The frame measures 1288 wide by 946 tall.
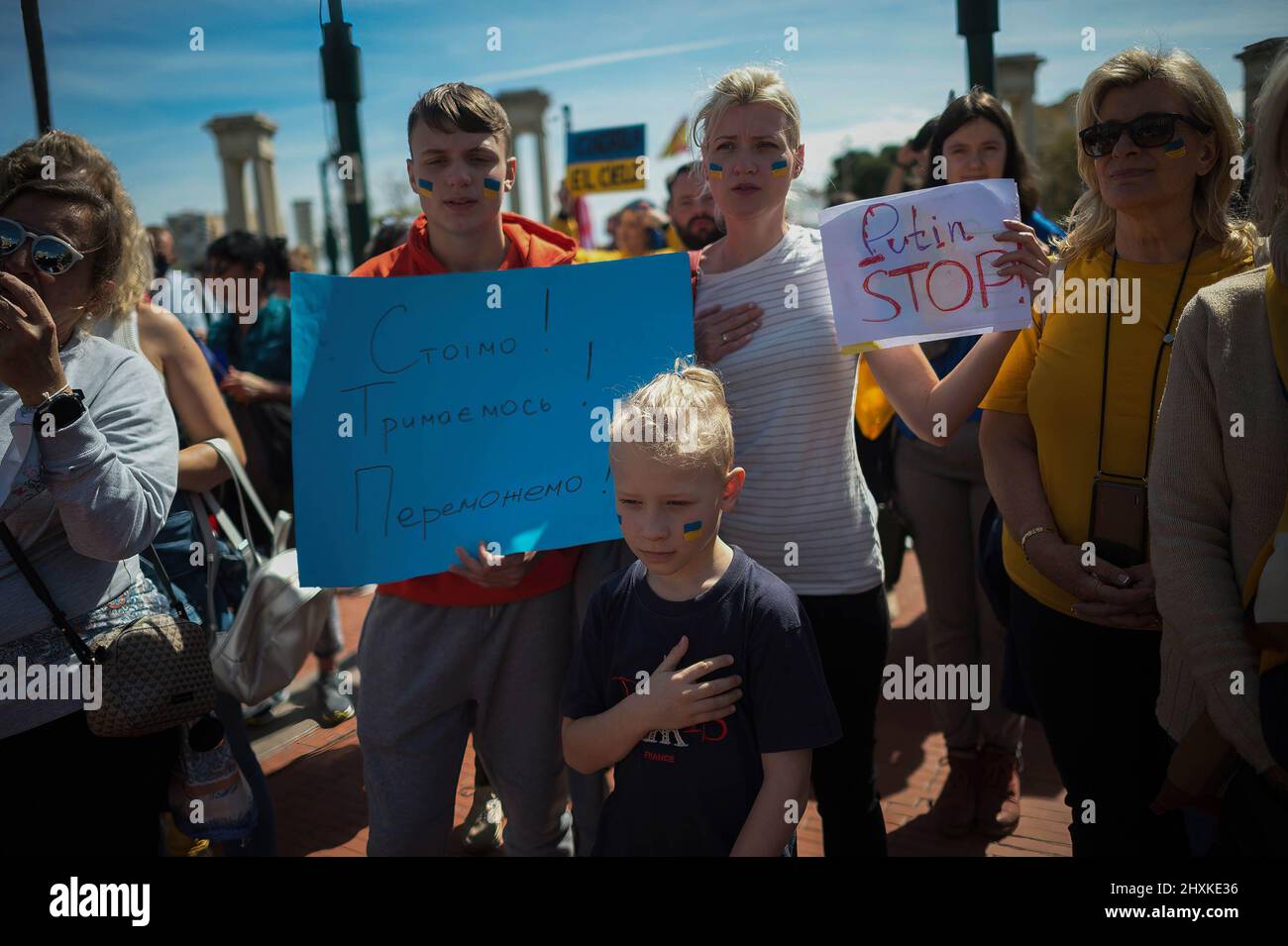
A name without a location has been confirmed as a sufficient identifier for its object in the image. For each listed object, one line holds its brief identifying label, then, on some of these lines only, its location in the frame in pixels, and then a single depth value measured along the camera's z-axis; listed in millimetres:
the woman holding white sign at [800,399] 2105
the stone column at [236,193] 21828
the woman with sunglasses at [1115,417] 1903
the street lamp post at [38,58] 2303
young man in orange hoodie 2104
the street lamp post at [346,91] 4474
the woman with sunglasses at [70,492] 1734
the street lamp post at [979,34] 3932
